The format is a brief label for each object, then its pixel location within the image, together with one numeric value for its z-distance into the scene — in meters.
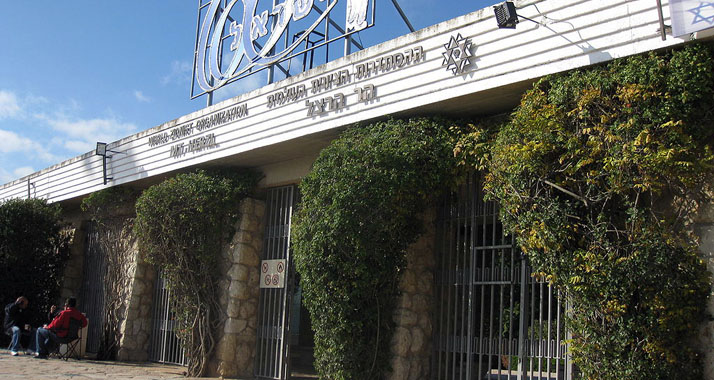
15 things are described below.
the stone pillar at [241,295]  11.38
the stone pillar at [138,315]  13.76
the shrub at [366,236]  8.37
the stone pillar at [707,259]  6.06
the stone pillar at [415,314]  8.59
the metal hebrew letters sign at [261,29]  10.13
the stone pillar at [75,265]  16.52
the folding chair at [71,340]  13.11
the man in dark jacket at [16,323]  14.03
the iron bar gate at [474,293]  7.71
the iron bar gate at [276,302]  11.11
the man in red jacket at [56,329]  13.07
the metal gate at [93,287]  15.31
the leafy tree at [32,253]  15.70
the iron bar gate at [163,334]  13.37
